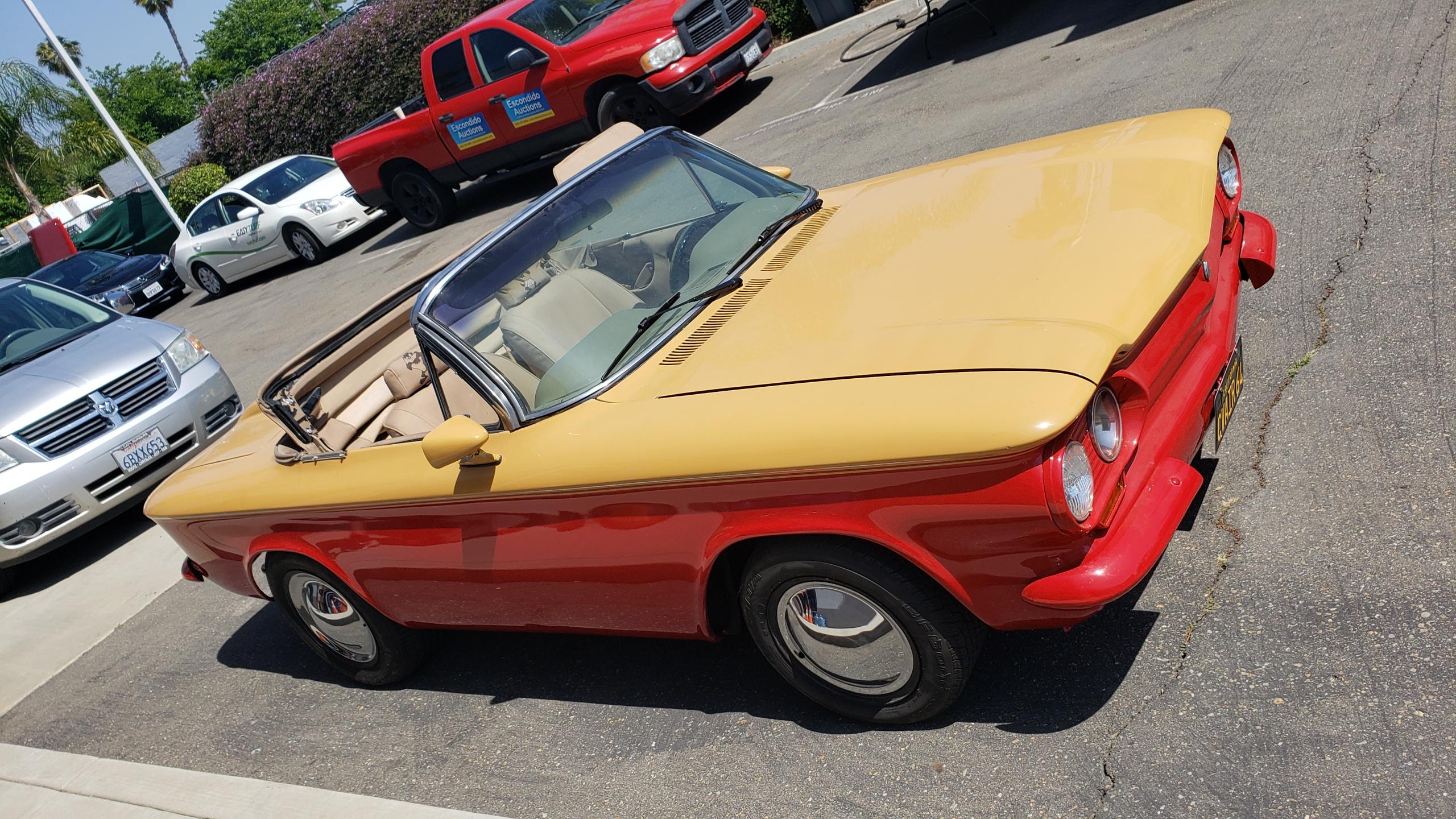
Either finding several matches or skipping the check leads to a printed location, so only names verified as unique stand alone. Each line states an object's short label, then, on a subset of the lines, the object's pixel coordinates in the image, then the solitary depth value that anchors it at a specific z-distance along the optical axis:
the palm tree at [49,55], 72.81
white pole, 20.27
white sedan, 14.53
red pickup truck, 11.08
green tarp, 22.95
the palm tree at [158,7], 88.94
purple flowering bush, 19.12
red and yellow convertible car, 2.54
